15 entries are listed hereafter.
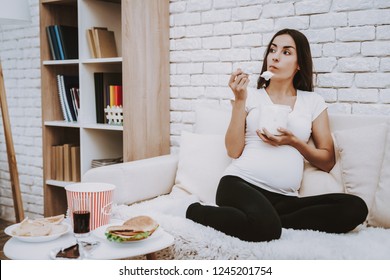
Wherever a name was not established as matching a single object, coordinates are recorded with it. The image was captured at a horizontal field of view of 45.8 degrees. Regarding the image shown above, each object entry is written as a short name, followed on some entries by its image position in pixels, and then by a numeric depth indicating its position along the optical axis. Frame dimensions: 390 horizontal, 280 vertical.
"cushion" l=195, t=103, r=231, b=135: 2.38
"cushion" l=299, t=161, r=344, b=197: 1.99
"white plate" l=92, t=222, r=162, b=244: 1.47
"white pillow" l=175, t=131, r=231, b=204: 2.23
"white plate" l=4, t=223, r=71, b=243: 1.42
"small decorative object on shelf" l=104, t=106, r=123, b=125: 2.69
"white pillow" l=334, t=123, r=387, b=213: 1.89
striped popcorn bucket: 1.61
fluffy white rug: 1.49
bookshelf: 2.55
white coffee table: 1.34
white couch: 1.55
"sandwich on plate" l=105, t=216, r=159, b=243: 1.40
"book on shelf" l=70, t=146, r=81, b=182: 2.92
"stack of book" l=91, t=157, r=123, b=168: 2.77
